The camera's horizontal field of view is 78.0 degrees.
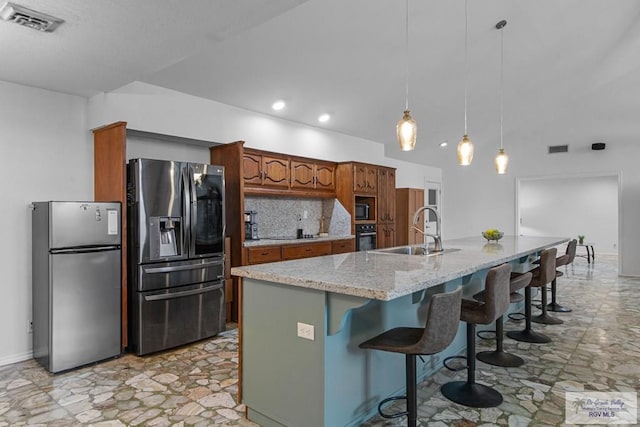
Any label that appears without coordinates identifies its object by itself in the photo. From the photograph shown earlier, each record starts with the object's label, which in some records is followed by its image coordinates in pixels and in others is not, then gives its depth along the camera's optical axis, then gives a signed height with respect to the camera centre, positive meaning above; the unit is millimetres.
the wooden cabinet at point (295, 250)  4492 -475
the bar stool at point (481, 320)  2512 -699
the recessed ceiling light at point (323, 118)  5492 +1334
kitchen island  2002 -682
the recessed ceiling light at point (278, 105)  4820 +1333
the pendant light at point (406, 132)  3104 +636
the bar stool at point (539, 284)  3836 -711
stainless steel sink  3406 -350
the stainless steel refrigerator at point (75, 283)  3152 -571
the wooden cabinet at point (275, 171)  4965 +540
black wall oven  6047 -383
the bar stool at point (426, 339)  1941 -667
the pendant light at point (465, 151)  3927 +605
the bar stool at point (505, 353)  3195 -1202
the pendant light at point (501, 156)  4480 +651
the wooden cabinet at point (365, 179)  6000 +524
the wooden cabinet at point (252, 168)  4684 +539
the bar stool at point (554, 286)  4891 -948
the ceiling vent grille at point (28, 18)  2074 +1088
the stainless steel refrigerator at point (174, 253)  3510 -369
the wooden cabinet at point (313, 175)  5410 +541
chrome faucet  3520 -279
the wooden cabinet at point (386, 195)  6520 +295
